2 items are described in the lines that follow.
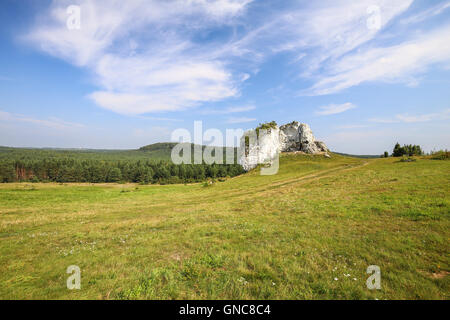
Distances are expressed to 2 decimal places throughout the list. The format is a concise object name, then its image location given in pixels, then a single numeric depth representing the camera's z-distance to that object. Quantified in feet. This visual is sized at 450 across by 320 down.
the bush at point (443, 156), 125.45
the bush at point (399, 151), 229.04
